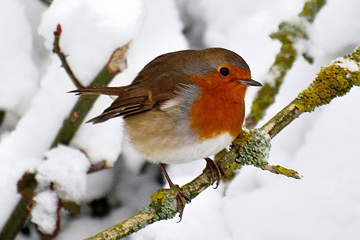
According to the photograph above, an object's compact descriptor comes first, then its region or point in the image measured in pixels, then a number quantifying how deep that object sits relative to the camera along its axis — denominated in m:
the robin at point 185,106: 5.09
